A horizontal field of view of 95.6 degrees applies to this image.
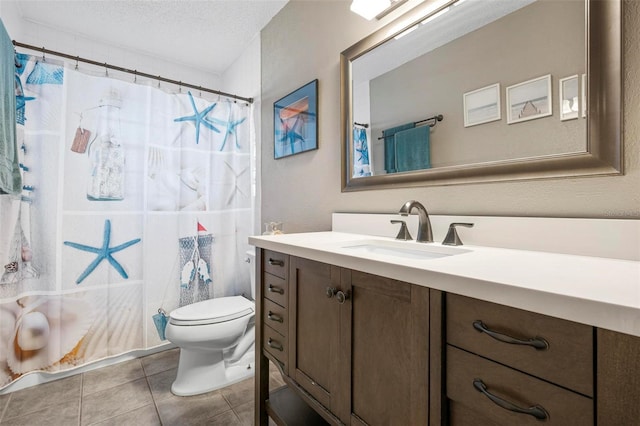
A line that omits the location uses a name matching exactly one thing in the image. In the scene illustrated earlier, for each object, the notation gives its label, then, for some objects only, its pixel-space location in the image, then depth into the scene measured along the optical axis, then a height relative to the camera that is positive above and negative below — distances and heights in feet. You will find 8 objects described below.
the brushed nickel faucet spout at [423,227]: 3.61 -0.20
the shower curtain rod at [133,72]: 5.42 +3.10
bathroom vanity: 1.47 -0.85
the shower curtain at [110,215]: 5.50 -0.03
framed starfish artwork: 5.82 +1.97
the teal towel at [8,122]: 4.42 +1.48
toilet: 5.32 -2.48
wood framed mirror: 2.63 +1.39
